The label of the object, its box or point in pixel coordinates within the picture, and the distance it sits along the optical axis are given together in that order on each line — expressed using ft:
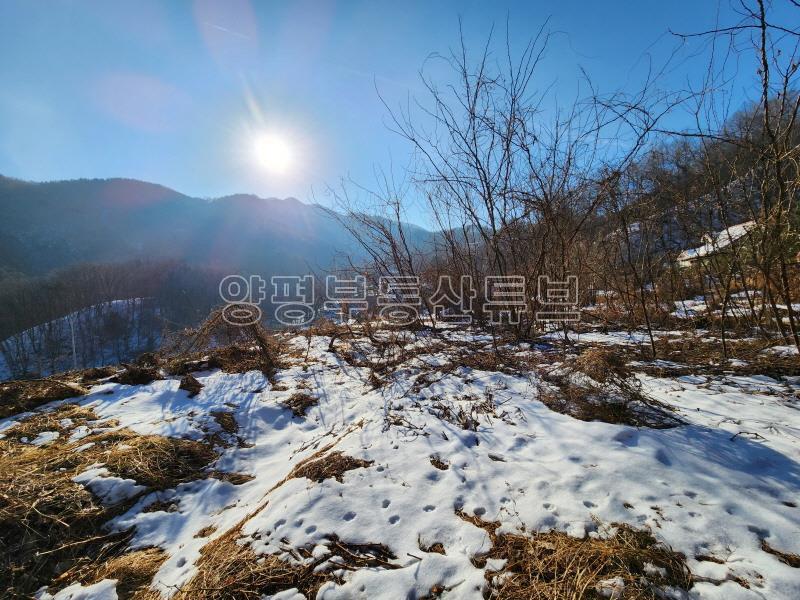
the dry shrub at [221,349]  13.05
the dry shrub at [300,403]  9.42
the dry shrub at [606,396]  6.34
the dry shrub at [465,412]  7.11
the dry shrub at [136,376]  11.55
